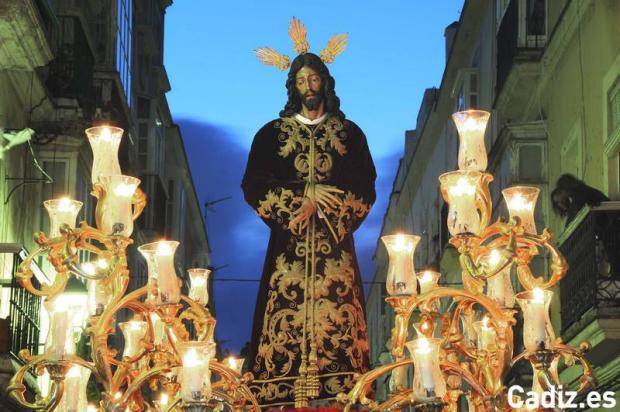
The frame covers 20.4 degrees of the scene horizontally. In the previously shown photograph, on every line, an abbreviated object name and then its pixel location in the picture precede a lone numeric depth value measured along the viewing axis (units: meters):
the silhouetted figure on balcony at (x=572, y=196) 15.27
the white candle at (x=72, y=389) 8.92
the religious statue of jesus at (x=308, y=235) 9.03
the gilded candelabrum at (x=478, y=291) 8.32
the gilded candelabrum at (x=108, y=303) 8.40
